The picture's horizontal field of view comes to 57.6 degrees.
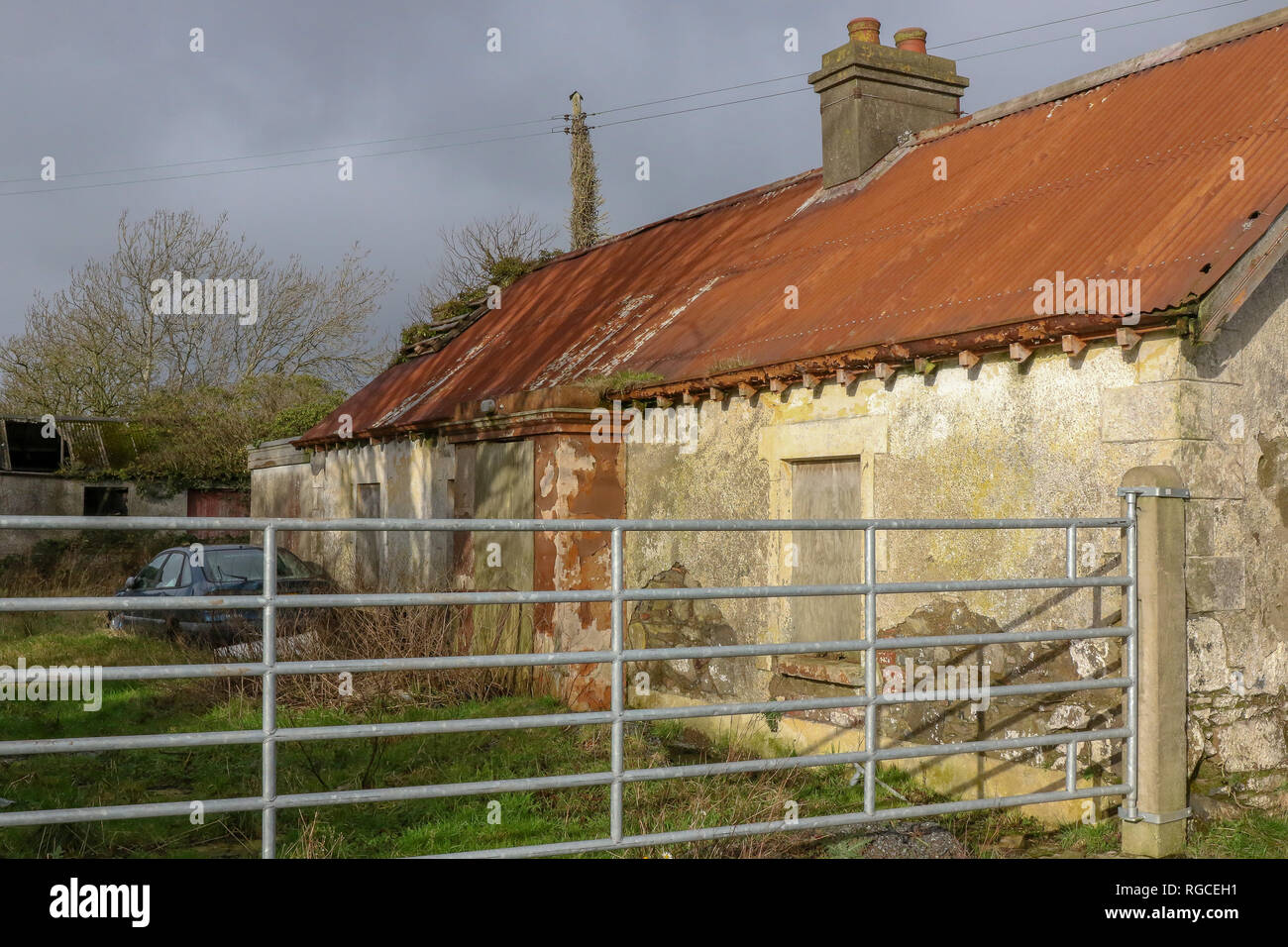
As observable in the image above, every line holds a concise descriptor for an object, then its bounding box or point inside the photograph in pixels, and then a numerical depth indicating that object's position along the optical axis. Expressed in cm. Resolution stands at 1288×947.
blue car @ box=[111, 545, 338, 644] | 1250
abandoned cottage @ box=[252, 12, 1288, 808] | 624
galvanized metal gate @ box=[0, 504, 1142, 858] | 407
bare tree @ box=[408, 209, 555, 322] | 1789
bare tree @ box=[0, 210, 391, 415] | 2794
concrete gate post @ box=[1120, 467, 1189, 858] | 570
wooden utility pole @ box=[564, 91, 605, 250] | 3042
